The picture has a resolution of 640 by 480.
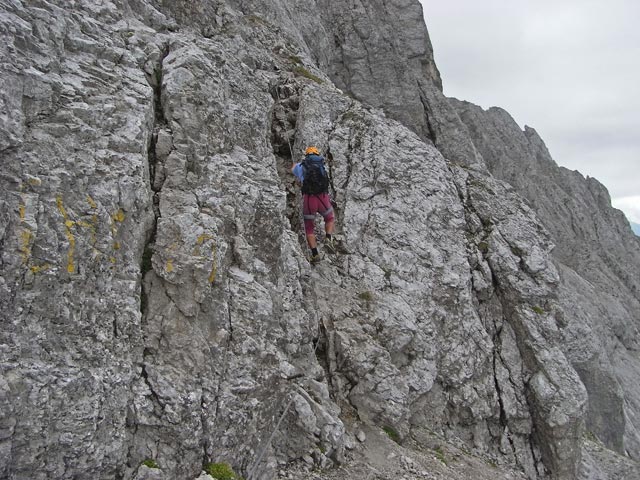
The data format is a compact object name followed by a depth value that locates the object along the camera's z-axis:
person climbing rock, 14.34
